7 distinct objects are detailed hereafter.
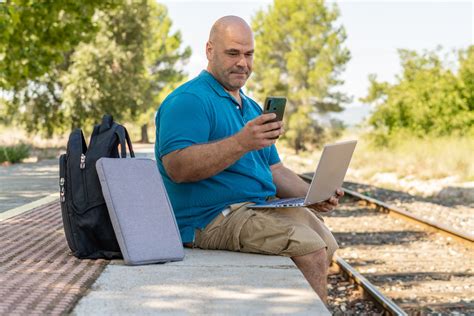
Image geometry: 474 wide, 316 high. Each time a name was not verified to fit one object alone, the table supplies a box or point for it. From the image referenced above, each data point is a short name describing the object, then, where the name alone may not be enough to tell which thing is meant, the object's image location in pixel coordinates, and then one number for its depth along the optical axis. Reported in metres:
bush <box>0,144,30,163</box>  25.72
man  5.16
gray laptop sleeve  5.11
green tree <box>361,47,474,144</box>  32.19
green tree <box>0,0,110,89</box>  21.61
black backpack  5.25
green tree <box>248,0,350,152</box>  58.91
